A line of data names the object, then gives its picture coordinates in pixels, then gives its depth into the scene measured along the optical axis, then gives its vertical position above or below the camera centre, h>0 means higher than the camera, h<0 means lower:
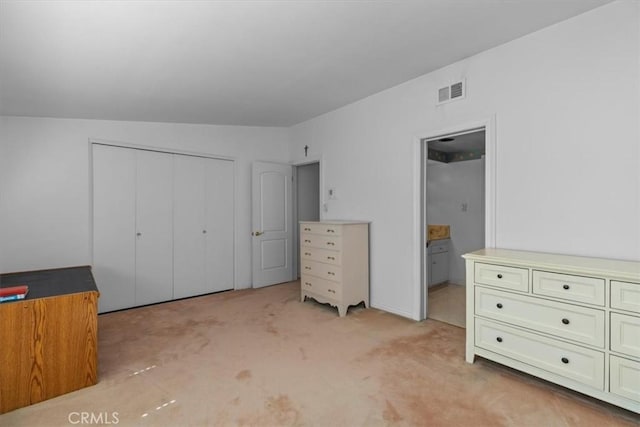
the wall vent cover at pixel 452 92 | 2.82 +1.12
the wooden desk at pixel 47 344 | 1.87 -0.86
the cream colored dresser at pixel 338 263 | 3.42 -0.61
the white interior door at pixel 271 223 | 4.66 -0.19
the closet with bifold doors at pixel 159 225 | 3.59 -0.18
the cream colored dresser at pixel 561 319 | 1.69 -0.69
